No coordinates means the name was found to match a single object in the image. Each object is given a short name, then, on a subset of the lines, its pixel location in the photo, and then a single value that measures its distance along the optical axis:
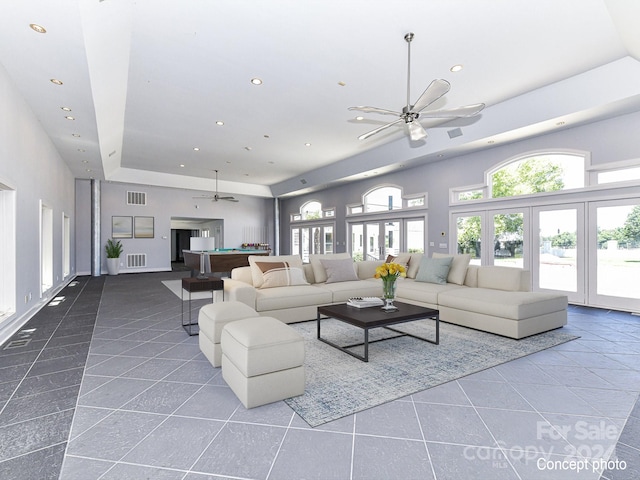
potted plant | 10.79
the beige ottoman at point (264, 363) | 2.25
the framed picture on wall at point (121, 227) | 11.23
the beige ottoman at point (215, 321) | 2.96
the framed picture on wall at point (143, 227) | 11.60
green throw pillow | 5.24
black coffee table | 3.18
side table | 4.22
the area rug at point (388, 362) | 2.38
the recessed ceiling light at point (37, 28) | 2.94
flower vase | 3.70
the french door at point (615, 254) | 5.18
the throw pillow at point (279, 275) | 4.80
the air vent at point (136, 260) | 11.51
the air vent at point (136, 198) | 11.52
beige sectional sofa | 3.92
